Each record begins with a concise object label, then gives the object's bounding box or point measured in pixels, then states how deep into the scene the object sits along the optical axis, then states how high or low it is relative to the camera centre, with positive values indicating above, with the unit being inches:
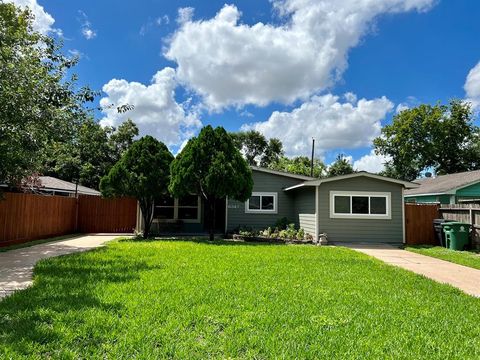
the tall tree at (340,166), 1768.3 +242.5
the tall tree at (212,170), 529.0 +63.8
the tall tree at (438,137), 1405.0 +324.0
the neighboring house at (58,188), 836.6 +51.8
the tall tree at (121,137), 1322.6 +278.4
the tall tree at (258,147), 1822.1 +344.9
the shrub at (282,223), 634.8 -20.4
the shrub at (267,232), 601.5 -35.8
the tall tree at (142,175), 551.5 +56.3
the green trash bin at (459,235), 491.5 -28.2
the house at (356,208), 559.5 +9.3
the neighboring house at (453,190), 762.2 +56.1
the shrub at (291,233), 578.1 -34.8
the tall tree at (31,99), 330.6 +117.0
